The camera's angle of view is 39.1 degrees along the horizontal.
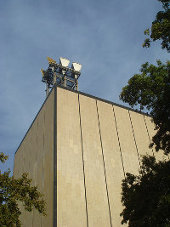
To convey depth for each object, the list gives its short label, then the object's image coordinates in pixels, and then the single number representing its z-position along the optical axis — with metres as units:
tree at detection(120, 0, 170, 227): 12.83
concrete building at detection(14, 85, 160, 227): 24.78
